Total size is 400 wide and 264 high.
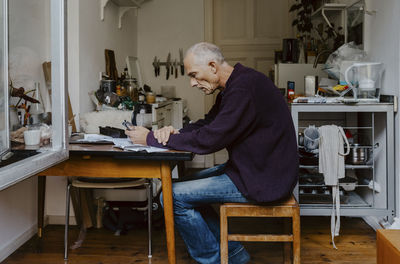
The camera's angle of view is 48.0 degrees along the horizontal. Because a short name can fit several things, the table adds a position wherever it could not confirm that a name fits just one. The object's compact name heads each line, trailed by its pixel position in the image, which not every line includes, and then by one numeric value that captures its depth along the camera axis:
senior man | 2.15
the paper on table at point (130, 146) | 2.27
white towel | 2.96
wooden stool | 2.21
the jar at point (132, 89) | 4.31
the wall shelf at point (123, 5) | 4.84
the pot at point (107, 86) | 3.83
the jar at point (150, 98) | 4.43
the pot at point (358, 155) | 3.13
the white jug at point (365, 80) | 3.09
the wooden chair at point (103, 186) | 2.76
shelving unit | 3.02
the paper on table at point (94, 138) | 2.56
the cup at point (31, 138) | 1.75
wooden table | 2.22
